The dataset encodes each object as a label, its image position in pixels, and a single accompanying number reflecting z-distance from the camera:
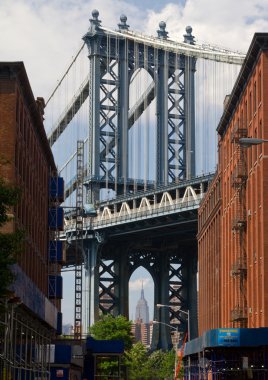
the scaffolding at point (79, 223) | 137.88
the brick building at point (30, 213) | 47.00
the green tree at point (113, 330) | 120.12
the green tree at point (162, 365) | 132.48
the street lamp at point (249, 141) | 32.19
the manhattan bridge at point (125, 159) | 142.88
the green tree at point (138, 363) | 132.38
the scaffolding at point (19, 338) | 39.12
